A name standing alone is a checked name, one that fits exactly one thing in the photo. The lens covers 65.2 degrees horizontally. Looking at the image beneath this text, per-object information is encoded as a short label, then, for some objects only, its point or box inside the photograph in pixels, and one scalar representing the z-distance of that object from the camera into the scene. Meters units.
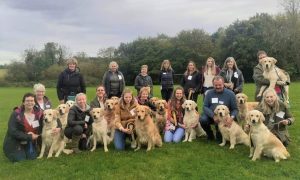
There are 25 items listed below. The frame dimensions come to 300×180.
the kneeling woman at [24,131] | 4.00
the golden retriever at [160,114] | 5.01
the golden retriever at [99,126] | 4.30
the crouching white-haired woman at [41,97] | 4.64
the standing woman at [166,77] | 6.32
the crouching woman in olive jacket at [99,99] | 4.91
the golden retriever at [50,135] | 4.12
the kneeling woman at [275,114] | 4.23
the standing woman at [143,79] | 6.03
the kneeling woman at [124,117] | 4.51
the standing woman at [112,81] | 5.62
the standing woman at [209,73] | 5.70
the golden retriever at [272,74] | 4.95
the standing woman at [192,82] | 5.86
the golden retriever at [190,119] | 4.79
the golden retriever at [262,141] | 3.84
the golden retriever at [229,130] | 4.45
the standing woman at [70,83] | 5.36
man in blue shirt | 4.63
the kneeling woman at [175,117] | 4.91
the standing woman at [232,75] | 5.47
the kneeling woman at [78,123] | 4.31
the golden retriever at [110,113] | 4.60
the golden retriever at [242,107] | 5.13
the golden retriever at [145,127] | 4.32
